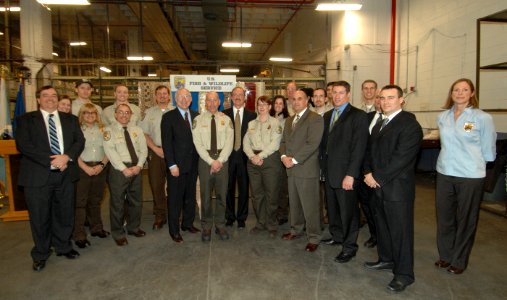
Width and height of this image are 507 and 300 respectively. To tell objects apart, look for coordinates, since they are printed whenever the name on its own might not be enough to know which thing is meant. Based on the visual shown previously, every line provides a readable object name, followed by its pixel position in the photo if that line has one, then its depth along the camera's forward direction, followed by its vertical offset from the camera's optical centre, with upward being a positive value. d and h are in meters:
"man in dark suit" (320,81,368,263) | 2.94 -0.36
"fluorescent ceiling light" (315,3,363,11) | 7.77 +2.82
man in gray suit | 3.32 -0.42
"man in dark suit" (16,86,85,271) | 2.96 -0.45
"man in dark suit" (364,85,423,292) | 2.49 -0.43
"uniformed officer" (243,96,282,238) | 3.72 -0.40
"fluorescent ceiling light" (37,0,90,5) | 7.19 +2.75
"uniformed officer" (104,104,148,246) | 3.54 -0.44
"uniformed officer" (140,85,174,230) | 4.15 -0.39
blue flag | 6.24 +0.38
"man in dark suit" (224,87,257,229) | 3.96 -0.48
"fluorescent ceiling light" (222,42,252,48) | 11.42 +2.83
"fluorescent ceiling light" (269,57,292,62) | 12.50 +2.68
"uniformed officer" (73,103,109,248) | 3.55 -0.50
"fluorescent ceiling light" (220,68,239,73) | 18.69 +3.15
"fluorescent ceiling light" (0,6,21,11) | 8.59 +3.12
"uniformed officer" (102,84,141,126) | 4.04 +0.16
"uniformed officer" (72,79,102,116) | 4.01 +0.37
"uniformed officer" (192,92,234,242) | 3.62 -0.33
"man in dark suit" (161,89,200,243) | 3.58 -0.36
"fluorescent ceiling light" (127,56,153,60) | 13.39 +2.80
